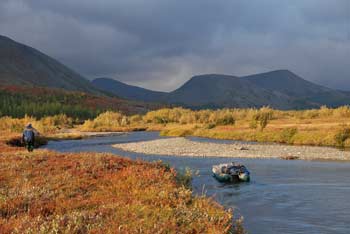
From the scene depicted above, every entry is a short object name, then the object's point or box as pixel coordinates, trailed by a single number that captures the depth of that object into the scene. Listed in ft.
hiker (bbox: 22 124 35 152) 101.24
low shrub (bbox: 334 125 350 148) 174.19
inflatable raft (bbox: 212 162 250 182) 88.28
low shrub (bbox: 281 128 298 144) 191.73
